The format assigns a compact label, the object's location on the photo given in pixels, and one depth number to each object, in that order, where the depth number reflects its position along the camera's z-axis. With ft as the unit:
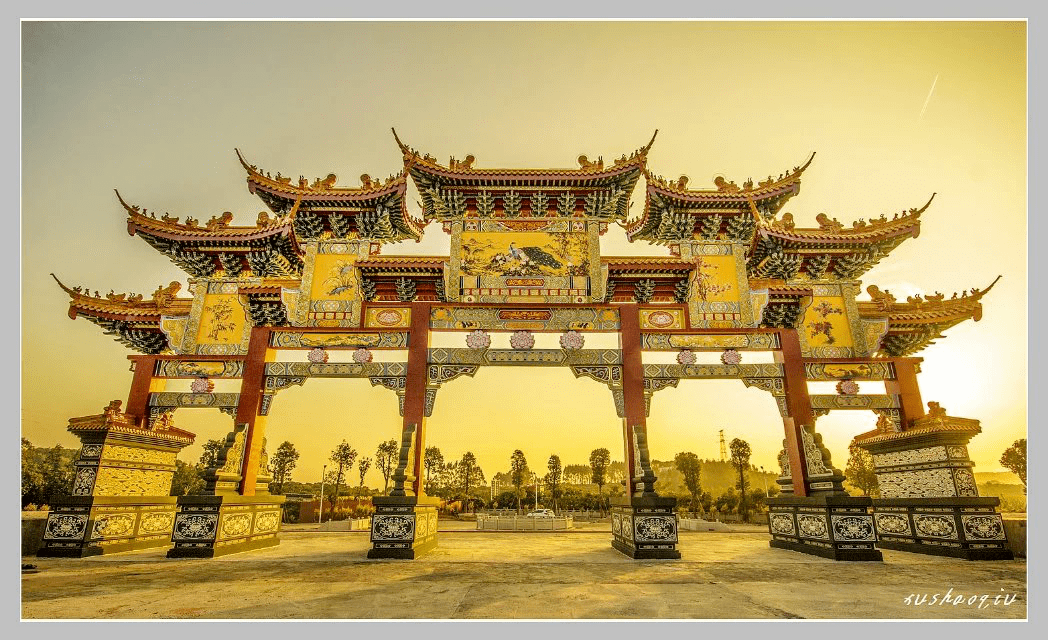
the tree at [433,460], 190.80
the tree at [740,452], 155.22
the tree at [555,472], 167.96
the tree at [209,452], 147.30
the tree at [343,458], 168.25
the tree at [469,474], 190.17
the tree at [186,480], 135.95
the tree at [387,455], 164.04
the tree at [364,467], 179.11
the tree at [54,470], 97.68
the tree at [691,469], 170.71
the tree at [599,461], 194.70
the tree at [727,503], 131.30
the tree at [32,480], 91.91
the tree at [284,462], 168.86
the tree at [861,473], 155.94
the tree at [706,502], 143.03
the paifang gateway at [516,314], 37.14
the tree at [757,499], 119.51
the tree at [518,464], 178.32
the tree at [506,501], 157.92
